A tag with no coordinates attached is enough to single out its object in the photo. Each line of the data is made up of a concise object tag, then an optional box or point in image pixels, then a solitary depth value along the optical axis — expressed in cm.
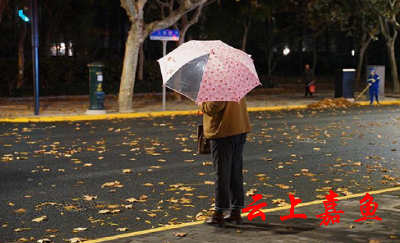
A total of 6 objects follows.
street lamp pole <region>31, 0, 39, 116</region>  2152
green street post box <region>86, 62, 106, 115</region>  2236
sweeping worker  2847
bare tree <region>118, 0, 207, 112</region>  2334
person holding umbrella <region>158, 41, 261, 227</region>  705
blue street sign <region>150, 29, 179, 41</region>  2475
